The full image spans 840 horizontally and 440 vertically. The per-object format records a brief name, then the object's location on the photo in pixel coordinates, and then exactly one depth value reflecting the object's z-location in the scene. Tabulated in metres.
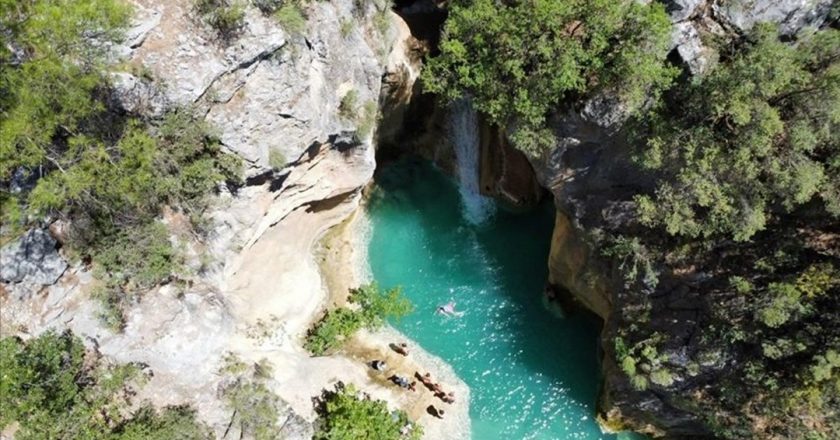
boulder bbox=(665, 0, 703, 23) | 15.60
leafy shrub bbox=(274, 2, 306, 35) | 14.95
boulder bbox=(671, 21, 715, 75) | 15.54
